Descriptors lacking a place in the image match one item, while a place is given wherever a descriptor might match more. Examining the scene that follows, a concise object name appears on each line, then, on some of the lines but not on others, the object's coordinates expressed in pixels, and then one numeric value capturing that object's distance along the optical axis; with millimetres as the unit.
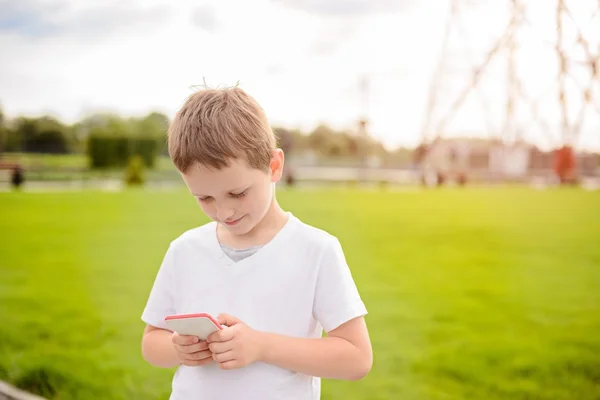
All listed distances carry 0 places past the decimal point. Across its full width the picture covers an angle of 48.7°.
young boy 1412
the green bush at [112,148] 24828
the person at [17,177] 19266
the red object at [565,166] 17095
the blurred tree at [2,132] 15631
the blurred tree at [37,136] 17172
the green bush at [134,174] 22219
